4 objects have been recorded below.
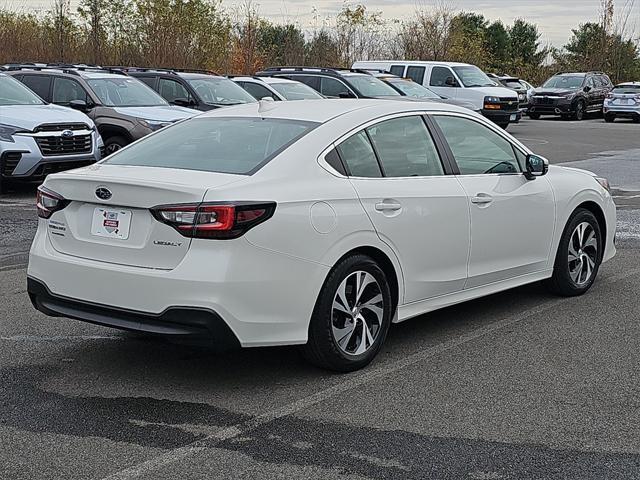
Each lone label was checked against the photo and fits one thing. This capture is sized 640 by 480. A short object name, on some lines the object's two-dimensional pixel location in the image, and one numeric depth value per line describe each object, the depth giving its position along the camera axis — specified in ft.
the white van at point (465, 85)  87.15
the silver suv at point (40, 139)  42.42
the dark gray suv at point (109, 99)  49.37
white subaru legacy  16.29
